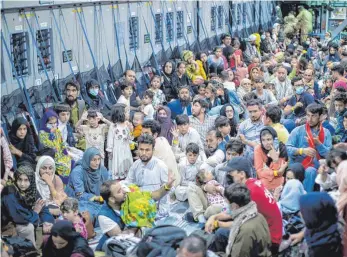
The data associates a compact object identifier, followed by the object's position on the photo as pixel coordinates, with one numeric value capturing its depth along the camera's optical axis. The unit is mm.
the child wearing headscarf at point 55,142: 8531
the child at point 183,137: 8949
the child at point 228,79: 11941
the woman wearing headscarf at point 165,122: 9609
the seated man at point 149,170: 7707
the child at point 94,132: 9094
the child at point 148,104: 10242
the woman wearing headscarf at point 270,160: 7902
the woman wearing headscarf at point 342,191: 5973
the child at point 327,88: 12125
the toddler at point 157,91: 11328
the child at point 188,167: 8391
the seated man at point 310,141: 8211
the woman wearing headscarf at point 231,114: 9914
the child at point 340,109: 9047
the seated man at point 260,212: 6145
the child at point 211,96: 10766
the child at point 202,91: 10805
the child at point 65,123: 8992
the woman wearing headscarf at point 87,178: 7992
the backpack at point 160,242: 5605
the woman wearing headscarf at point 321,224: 5512
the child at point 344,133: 8805
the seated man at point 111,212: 6387
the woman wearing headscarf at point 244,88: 11734
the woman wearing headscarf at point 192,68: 13311
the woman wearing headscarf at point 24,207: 6961
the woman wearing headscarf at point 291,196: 6973
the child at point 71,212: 7062
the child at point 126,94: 10305
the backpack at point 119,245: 6055
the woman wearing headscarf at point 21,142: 8383
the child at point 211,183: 7805
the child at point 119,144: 8867
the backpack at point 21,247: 6559
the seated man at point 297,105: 10312
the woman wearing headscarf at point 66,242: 5852
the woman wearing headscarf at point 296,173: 7307
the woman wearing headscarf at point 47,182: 7699
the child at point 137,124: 9414
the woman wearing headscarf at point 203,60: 14066
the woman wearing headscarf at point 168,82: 12134
